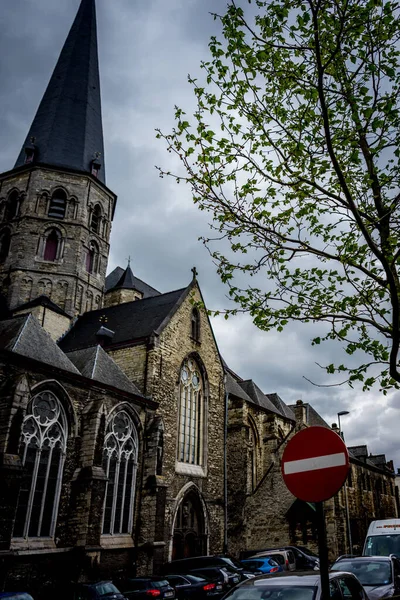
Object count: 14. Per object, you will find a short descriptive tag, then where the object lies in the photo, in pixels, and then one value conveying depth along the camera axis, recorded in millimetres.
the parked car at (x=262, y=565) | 16200
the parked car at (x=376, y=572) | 9000
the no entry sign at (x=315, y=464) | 3547
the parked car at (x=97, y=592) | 11508
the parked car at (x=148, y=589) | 12539
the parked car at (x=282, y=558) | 17114
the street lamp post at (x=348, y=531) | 24250
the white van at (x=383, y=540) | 13945
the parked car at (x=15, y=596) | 9133
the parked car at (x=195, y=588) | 13305
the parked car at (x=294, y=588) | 5043
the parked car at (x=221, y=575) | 13852
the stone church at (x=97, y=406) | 15109
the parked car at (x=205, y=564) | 15039
